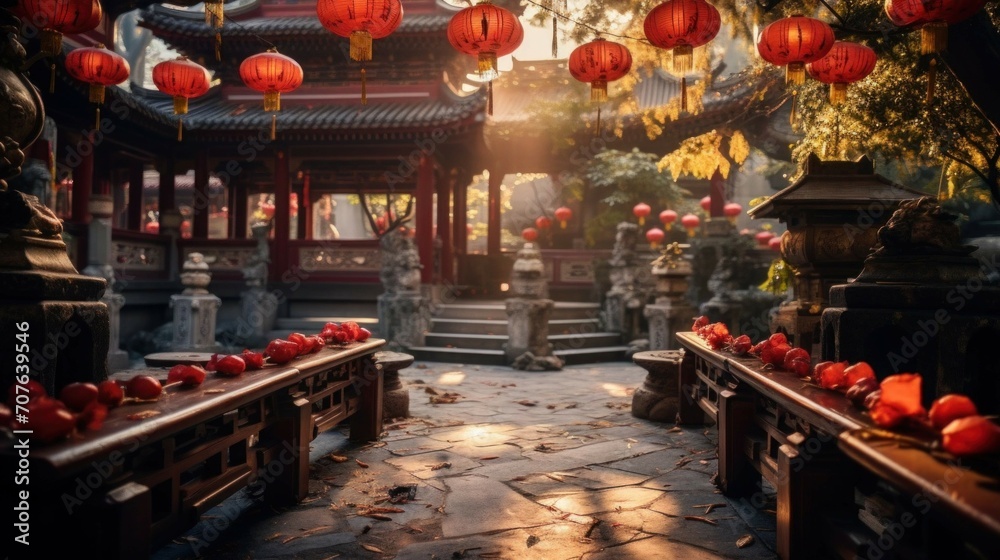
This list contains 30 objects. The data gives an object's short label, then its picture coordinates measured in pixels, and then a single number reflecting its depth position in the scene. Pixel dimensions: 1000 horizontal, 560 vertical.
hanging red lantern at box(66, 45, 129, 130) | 7.80
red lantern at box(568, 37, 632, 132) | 6.62
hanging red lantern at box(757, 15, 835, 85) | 5.43
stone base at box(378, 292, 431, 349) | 11.80
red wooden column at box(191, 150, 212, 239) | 14.48
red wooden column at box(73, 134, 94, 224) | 11.99
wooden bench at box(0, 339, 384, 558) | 2.02
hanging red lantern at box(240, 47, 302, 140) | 7.62
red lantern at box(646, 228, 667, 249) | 16.11
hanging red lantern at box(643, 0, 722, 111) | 5.57
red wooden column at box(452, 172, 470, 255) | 17.53
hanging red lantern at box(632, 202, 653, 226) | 17.02
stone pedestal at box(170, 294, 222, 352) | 11.46
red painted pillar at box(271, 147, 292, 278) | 14.06
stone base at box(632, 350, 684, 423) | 6.30
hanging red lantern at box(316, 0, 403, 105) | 5.49
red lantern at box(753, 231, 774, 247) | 17.19
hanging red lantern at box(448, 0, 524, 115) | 5.90
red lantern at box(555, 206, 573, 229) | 19.22
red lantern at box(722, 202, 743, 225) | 16.75
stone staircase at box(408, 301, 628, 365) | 11.47
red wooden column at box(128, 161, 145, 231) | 16.02
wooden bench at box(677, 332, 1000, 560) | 1.54
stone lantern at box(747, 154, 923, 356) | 5.50
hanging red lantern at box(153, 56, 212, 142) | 8.31
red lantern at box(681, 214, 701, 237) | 16.84
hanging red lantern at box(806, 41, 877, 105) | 5.71
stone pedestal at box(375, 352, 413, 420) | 6.27
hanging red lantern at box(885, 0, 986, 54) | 4.23
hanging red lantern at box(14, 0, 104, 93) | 5.42
